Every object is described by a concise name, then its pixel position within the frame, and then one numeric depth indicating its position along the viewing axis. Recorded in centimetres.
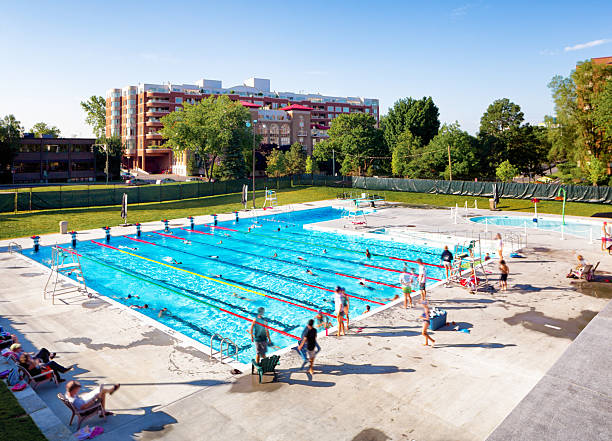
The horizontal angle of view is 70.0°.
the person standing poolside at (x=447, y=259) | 1828
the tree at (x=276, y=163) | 6975
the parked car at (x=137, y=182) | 7419
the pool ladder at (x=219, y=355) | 1112
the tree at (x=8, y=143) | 7044
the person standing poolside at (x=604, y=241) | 2372
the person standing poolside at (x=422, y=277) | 1558
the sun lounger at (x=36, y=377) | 950
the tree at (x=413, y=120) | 8356
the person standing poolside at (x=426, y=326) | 1180
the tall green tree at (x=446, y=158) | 6216
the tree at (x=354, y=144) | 7881
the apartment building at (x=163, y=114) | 10656
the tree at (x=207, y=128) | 6167
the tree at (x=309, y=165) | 7712
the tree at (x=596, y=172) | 4798
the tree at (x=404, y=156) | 6825
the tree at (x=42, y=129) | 12154
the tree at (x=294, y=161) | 7212
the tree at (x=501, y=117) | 7631
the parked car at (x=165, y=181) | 7706
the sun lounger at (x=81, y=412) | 806
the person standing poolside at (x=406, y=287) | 1484
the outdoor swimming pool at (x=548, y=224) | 3072
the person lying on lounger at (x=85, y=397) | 809
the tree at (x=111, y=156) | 8481
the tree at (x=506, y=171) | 5844
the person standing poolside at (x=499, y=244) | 2010
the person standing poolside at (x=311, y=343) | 1030
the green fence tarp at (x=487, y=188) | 4416
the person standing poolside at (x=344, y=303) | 1258
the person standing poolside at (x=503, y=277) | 1644
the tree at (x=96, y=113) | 13000
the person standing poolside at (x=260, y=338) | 1036
